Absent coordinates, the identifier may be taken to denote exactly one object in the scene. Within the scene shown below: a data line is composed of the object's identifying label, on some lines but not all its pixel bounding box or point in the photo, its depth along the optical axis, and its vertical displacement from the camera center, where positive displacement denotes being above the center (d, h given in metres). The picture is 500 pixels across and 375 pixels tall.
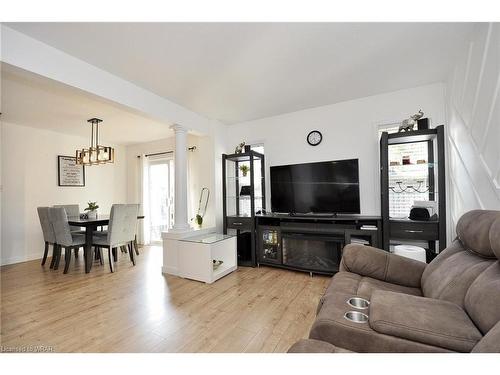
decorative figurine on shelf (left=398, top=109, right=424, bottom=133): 2.57 +0.75
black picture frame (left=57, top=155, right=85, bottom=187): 4.37 +0.45
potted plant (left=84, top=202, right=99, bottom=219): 3.70 -0.30
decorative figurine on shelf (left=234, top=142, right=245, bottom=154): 3.69 +0.72
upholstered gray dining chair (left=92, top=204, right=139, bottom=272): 3.23 -0.55
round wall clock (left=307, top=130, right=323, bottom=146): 3.37 +0.79
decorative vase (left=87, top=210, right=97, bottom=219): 3.67 -0.35
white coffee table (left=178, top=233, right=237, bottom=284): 2.78 -0.85
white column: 3.29 +0.19
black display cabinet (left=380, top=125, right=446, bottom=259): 2.37 +0.06
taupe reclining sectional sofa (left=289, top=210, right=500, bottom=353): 0.89 -0.58
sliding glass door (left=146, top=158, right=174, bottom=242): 5.20 -0.08
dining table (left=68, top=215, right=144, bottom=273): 3.16 -0.54
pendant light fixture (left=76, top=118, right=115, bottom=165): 3.37 +0.58
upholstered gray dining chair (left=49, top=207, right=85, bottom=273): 3.10 -0.55
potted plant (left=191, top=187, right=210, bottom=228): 3.90 -0.27
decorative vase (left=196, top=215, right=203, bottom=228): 3.88 -0.49
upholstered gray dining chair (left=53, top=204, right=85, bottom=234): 4.06 -0.30
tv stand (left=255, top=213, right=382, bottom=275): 2.73 -0.63
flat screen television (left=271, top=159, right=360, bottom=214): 2.96 +0.03
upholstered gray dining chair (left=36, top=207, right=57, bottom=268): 3.32 -0.51
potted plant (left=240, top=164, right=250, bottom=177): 3.77 +0.37
